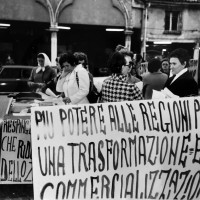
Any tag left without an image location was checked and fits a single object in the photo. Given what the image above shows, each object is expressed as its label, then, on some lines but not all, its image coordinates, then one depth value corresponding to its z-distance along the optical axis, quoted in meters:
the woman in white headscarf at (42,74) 7.31
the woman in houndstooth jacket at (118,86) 4.17
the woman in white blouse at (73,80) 4.98
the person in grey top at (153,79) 5.89
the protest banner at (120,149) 3.46
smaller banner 4.57
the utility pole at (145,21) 21.53
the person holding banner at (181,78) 4.25
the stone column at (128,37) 20.31
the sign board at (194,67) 8.66
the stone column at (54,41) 18.91
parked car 11.81
